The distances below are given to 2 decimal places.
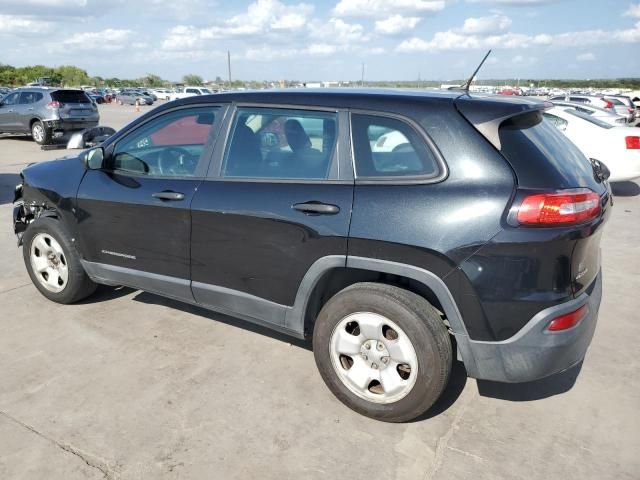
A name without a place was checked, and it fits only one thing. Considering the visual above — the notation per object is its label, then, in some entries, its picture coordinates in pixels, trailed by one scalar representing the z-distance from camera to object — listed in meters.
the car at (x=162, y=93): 57.75
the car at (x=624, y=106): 20.16
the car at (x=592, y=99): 20.31
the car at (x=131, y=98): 49.19
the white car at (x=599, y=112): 12.21
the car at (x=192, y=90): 42.68
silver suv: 15.34
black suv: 2.42
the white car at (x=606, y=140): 8.73
